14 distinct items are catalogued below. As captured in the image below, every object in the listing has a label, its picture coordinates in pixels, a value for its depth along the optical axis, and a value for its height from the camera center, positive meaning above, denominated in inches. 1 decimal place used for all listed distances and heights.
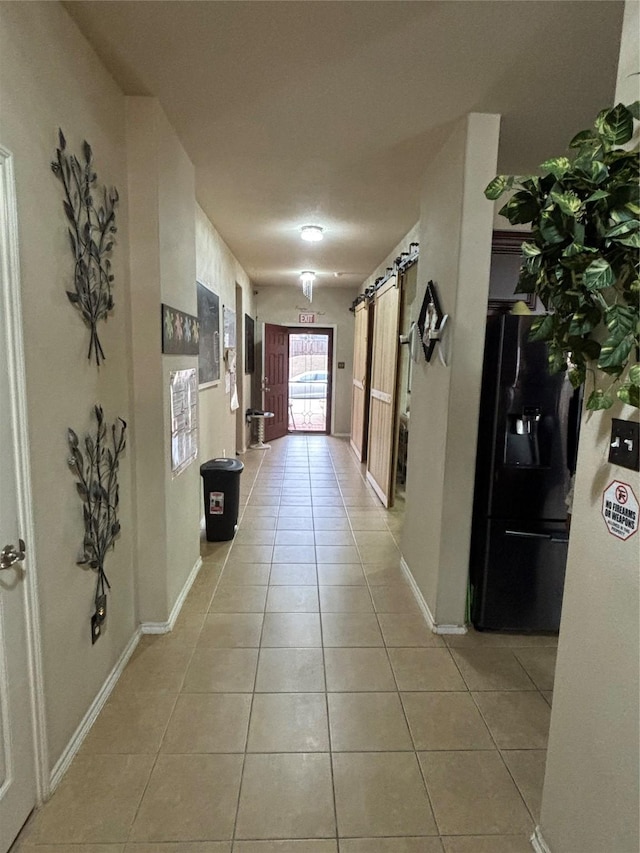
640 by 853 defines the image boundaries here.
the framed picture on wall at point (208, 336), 141.2 +9.1
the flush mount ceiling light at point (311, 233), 156.9 +47.5
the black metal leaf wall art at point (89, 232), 60.2 +19.0
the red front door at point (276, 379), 294.7 -9.7
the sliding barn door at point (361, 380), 233.6 -7.5
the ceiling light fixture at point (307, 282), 213.0 +39.7
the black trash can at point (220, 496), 133.6 -40.3
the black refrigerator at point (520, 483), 86.0 -22.5
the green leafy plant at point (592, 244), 37.1 +11.5
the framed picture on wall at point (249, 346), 261.7 +11.2
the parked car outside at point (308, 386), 341.7 -15.8
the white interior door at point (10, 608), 47.9 -28.2
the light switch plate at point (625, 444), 39.5 -6.5
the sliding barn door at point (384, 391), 169.3 -10.1
